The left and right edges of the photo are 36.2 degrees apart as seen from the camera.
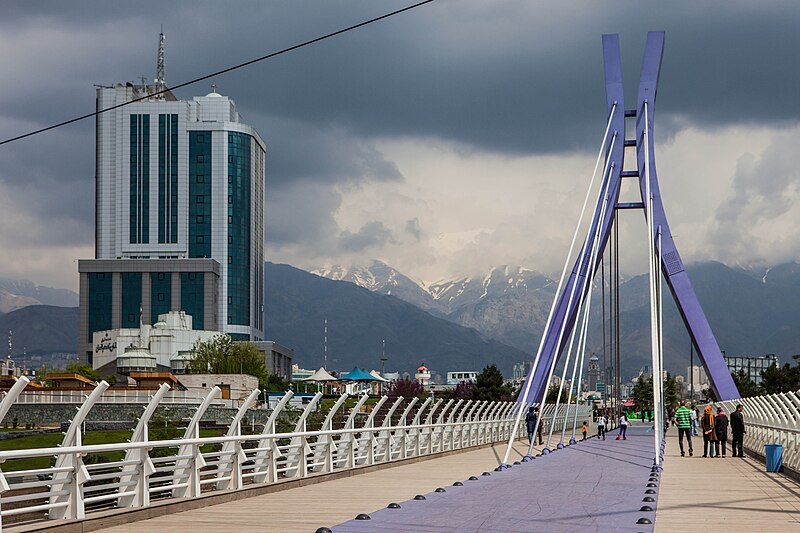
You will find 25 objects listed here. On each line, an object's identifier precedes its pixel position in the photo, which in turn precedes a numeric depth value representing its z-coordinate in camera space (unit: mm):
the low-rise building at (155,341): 166662
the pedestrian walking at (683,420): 36938
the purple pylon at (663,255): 51250
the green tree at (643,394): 163488
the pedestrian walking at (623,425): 49406
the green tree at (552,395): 121750
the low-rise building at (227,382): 109938
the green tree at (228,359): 139875
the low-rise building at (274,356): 185875
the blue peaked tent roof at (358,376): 90988
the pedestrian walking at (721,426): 35438
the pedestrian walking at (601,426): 50156
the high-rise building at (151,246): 186625
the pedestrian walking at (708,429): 35281
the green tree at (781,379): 112281
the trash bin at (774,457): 26812
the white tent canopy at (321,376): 108812
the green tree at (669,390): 154538
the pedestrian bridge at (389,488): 13469
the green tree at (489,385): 106812
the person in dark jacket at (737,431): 34344
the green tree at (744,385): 131650
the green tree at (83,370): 127019
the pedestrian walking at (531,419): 41406
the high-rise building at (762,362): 154888
